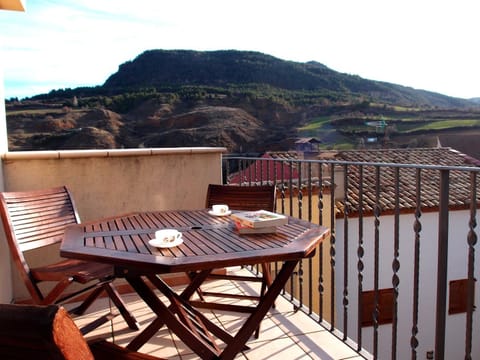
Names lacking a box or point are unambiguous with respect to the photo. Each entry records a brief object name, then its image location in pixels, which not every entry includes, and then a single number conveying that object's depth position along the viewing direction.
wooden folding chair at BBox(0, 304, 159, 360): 0.74
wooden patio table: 1.57
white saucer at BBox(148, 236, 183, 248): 1.68
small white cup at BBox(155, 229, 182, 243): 1.73
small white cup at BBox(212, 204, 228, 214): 2.43
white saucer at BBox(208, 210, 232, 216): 2.42
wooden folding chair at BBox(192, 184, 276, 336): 2.87
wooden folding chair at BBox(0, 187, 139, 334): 2.31
